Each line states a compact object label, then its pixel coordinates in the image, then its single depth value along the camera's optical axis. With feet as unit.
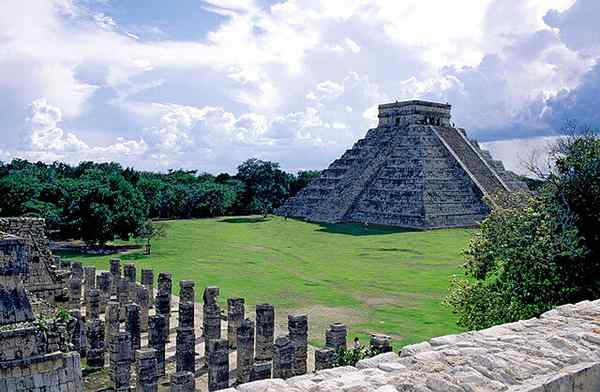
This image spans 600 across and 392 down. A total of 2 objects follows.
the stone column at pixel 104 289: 64.13
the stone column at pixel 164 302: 56.65
